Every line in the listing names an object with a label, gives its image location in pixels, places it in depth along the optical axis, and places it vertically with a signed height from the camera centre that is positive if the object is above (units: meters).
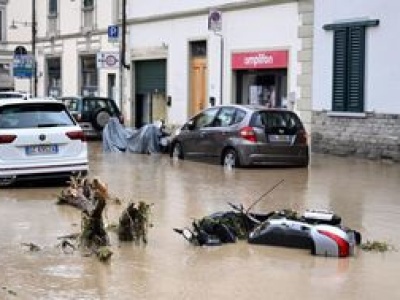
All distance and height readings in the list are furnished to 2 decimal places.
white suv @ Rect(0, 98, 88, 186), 19.70 -1.42
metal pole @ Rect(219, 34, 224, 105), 38.30 -0.18
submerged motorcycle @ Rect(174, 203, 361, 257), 12.13 -1.82
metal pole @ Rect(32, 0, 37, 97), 59.25 +0.88
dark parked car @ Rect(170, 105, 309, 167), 25.68 -1.72
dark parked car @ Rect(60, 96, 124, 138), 40.22 -1.92
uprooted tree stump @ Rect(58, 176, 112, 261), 12.19 -1.73
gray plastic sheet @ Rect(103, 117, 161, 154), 32.72 -2.24
